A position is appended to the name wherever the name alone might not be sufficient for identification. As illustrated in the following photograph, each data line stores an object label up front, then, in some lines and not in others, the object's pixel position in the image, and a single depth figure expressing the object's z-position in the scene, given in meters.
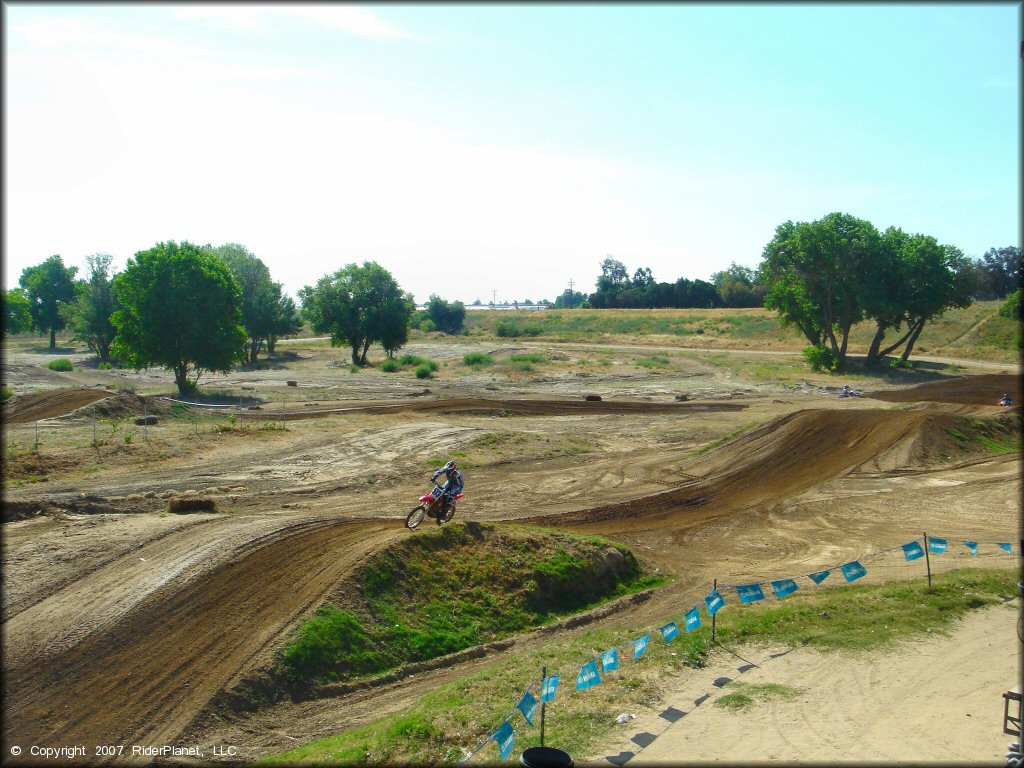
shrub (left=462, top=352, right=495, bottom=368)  68.00
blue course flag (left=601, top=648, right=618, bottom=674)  12.06
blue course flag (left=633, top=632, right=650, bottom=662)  12.81
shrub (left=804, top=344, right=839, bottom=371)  62.34
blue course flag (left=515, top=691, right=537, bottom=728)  10.03
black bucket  9.07
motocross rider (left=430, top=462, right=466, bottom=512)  18.75
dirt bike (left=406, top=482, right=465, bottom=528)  18.72
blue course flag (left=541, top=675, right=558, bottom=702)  10.82
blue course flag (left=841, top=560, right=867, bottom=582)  17.56
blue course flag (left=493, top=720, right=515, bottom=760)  9.42
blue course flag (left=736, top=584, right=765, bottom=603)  15.48
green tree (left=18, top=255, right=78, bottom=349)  86.94
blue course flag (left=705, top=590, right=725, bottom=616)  14.48
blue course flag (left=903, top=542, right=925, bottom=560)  18.70
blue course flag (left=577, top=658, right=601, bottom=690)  11.66
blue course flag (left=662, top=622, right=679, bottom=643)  13.47
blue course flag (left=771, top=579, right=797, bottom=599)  15.79
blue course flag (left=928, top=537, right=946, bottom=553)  18.36
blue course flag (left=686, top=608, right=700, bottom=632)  14.07
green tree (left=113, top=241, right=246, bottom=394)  45.38
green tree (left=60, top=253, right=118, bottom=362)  72.25
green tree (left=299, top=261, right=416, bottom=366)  70.88
